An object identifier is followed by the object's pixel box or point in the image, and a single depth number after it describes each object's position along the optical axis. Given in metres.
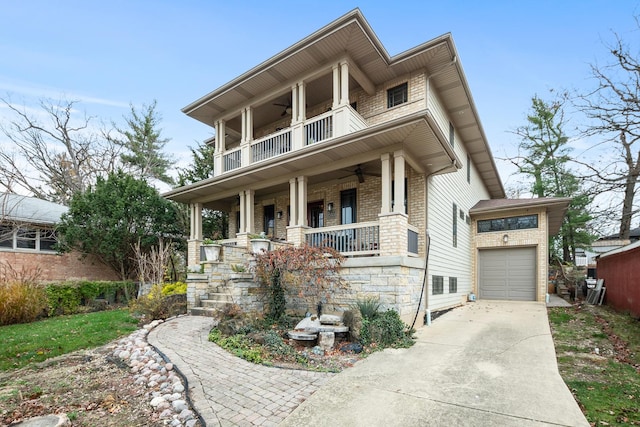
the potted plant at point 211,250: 9.67
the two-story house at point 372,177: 7.62
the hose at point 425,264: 8.46
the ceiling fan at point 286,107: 12.01
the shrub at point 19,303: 8.45
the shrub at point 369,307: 6.63
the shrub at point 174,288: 10.30
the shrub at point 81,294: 10.23
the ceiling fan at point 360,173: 9.66
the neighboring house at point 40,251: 13.19
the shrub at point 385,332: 6.14
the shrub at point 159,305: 8.77
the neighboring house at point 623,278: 8.50
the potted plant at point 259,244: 8.67
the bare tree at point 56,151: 19.28
